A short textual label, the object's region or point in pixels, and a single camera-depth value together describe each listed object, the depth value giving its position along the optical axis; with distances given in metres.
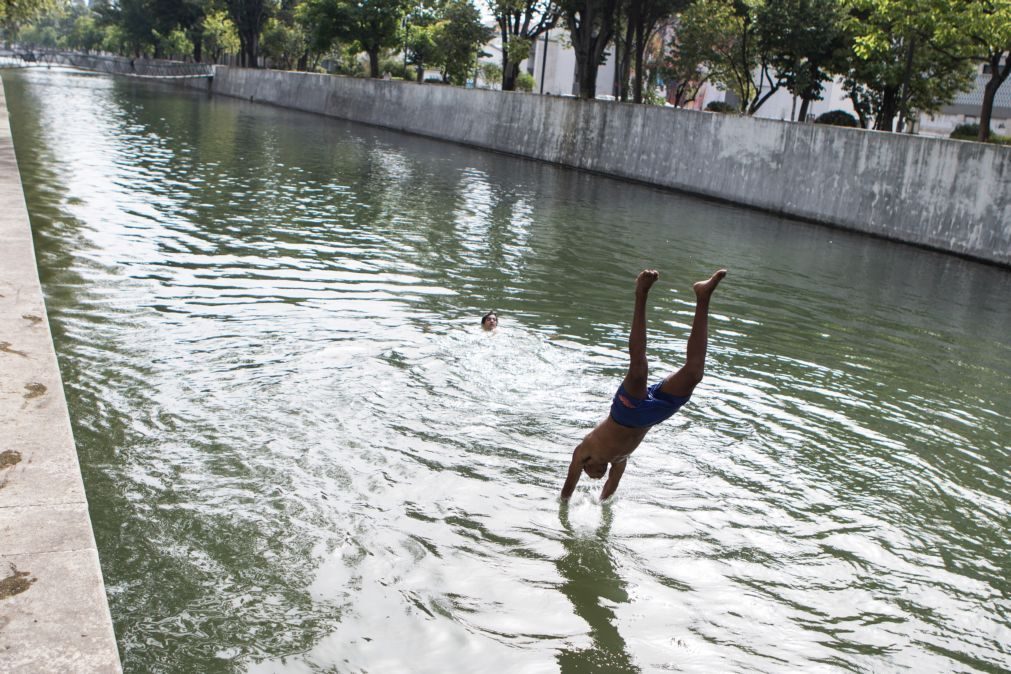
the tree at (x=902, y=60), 23.75
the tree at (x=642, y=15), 35.28
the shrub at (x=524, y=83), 66.00
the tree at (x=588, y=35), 34.97
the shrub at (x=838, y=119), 34.22
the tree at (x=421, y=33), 57.19
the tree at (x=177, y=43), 98.94
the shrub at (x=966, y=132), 28.33
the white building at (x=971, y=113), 51.53
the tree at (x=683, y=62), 43.50
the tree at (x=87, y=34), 136.75
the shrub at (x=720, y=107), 42.86
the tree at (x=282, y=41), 77.25
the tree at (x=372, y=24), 54.50
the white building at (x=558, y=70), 80.44
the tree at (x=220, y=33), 85.38
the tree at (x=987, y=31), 20.98
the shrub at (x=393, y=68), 67.32
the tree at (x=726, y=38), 37.06
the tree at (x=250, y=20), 69.44
